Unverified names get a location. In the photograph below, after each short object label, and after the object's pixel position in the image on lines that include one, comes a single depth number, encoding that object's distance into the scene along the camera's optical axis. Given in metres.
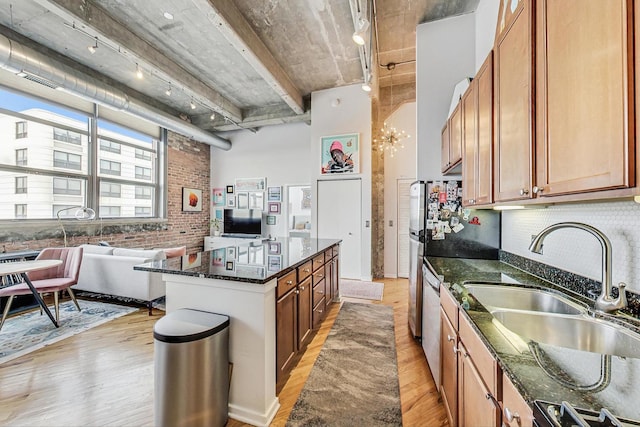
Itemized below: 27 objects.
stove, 0.49
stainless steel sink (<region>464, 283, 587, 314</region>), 1.37
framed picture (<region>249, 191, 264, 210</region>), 6.65
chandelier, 4.62
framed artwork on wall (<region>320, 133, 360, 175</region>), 5.02
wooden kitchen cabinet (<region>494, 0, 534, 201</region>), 1.13
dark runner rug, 1.67
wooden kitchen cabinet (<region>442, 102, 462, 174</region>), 2.14
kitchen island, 1.61
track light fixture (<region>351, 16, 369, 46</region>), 2.30
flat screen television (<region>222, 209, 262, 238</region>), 6.43
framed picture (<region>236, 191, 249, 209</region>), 6.81
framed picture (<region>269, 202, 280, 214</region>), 6.48
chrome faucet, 1.03
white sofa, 3.36
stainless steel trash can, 1.44
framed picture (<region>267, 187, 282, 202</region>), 6.47
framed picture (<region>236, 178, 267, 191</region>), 6.63
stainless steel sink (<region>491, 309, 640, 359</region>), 0.93
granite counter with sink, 0.60
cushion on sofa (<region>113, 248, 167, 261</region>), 3.44
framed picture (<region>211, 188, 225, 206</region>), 7.12
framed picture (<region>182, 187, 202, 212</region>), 6.51
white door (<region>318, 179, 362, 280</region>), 5.08
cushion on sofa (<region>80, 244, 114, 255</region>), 3.70
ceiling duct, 2.93
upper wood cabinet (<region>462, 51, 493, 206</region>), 1.57
